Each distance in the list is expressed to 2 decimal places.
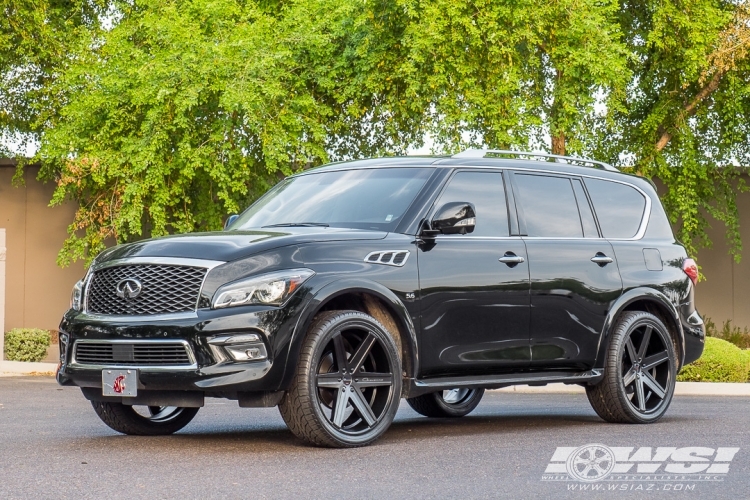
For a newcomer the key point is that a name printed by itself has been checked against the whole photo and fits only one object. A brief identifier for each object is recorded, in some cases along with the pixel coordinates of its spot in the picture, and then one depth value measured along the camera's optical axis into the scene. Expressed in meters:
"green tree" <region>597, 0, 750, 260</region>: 21.17
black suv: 7.80
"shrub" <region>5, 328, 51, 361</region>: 19.72
